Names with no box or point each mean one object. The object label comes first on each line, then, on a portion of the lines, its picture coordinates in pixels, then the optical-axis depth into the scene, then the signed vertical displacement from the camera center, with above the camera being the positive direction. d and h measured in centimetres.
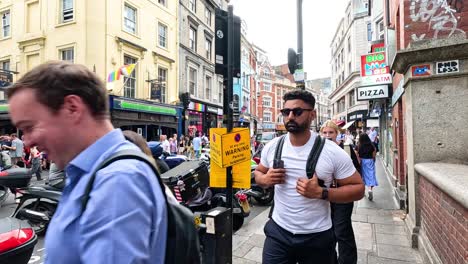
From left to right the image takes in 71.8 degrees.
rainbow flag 1684 +321
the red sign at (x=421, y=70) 456 +93
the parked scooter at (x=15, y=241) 264 -89
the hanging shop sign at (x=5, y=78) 1793 +331
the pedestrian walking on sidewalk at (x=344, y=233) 373 -114
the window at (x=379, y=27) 2389 +818
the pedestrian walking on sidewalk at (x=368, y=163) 819 -71
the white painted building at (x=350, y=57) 3700 +1024
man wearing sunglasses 250 -44
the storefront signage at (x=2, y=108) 1989 +180
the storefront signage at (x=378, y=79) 1134 +198
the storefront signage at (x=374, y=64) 1160 +259
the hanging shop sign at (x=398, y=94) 647 +91
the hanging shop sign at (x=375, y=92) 1129 +154
